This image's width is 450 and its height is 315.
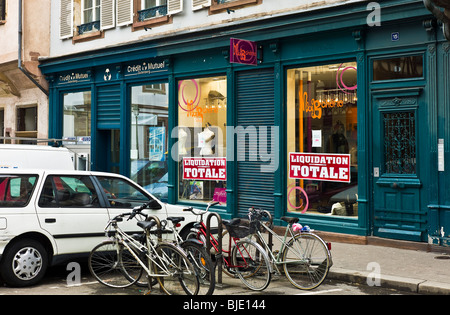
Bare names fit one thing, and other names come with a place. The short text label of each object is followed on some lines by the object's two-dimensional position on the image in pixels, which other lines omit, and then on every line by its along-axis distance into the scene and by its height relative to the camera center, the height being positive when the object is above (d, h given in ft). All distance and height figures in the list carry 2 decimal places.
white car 24.23 -1.96
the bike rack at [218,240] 24.89 -3.06
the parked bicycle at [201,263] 21.49 -3.50
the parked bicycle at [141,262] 21.95 -3.67
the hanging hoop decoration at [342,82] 36.24 +5.77
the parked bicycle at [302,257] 23.66 -3.62
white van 34.42 +1.00
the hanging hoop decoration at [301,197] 38.60 -1.71
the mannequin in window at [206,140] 44.91 +2.55
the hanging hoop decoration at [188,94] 45.88 +6.38
